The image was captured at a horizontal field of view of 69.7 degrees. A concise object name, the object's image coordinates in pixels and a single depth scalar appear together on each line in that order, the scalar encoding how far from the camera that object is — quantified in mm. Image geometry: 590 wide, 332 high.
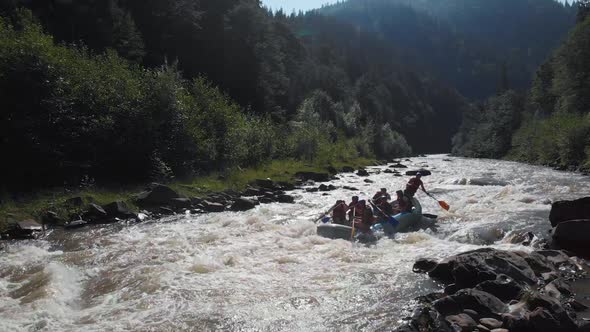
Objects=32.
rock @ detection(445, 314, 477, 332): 7494
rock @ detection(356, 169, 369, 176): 42359
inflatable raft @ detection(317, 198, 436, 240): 15383
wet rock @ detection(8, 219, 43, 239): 15415
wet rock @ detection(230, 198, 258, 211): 21797
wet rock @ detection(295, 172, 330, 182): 35662
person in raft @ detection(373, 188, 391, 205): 18734
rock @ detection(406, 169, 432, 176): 41112
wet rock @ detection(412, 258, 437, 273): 11070
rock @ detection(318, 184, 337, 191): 29647
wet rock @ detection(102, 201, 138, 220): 18719
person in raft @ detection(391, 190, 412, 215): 17878
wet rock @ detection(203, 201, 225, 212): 21516
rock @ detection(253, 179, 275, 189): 29053
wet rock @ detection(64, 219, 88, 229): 16945
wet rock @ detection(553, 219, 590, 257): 11812
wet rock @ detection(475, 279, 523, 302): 8922
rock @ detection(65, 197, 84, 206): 18531
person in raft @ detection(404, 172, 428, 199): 19347
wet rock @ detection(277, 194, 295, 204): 24391
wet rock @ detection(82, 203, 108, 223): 18000
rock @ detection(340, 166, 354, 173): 46653
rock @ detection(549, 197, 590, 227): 13336
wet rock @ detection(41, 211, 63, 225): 17141
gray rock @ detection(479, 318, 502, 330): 7523
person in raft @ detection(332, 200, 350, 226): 16938
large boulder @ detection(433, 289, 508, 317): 8141
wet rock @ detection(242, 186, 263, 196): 26642
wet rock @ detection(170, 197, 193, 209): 21234
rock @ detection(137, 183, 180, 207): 20875
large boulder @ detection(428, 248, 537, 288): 9656
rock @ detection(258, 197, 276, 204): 24197
